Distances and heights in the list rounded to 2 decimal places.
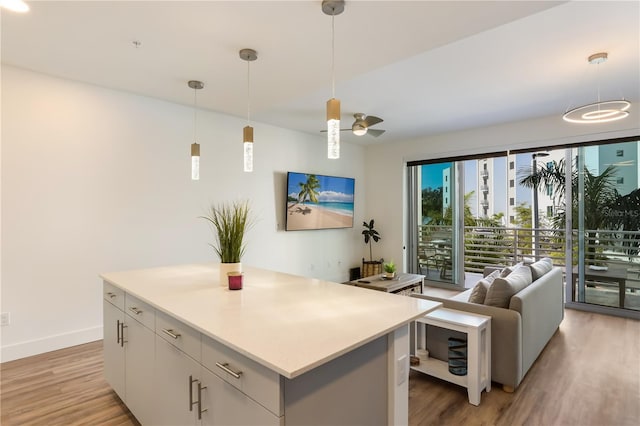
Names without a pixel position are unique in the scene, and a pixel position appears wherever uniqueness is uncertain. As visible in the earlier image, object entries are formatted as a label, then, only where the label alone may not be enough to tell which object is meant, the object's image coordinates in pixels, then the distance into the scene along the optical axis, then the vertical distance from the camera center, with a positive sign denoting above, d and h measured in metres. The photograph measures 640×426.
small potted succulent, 4.41 -0.75
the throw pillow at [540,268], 3.27 -0.55
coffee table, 3.97 -0.85
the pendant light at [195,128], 2.75 +1.08
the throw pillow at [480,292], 2.80 -0.66
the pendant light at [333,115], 1.78 +0.54
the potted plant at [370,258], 6.25 -0.86
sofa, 2.44 -0.86
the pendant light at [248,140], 2.34 +0.53
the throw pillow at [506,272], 3.28 -0.57
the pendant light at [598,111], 2.79 +0.92
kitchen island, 1.14 -0.57
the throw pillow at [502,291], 2.60 -0.60
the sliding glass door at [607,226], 4.33 -0.15
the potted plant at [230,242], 2.11 -0.17
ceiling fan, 3.96 +1.12
